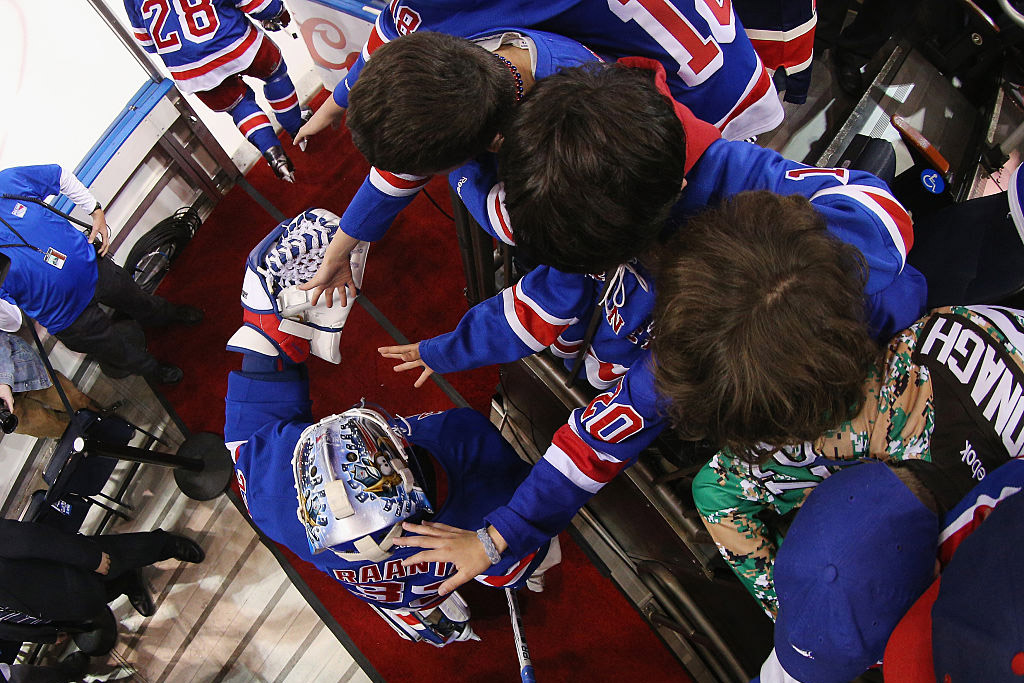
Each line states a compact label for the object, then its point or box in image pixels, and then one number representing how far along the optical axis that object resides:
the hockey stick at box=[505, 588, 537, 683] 1.71
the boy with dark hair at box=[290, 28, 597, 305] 1.00
